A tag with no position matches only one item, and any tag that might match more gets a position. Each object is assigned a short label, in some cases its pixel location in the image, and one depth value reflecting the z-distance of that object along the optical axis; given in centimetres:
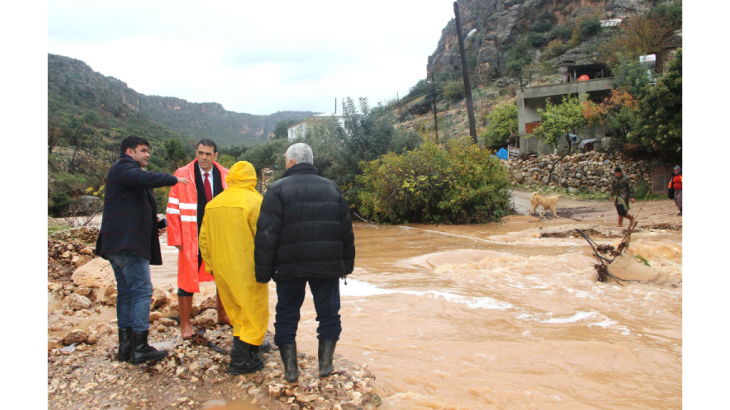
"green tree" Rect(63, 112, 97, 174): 3534
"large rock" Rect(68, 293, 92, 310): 495
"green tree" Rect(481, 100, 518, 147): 3039
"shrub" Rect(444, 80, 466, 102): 5334
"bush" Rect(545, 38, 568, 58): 4919
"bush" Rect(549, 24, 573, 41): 5259
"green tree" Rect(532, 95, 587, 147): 2355
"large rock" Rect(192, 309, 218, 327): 415
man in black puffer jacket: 303
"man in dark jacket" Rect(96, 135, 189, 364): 324
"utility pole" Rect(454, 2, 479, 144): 2059
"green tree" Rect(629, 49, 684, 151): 1644
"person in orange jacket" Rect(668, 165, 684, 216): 1284
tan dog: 1536
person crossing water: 1118
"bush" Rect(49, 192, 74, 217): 2136
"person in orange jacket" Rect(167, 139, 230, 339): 368
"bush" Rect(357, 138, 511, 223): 1509
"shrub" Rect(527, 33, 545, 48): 5528
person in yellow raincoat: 314
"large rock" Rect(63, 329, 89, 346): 356
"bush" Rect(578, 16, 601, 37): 4804
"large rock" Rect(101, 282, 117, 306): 518
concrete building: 2689
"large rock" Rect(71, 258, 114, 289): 617
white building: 4798
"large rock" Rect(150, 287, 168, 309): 461
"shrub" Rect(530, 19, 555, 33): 5791
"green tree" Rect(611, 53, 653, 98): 2112
